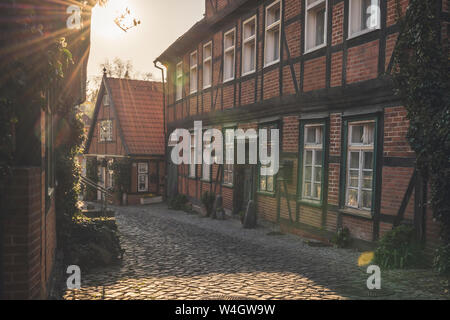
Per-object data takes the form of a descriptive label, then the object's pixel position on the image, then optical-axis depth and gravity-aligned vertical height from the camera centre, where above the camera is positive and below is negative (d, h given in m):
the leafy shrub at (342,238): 8.70 -1.86
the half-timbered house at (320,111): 7.70 +0.86
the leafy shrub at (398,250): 6.94 -1.67
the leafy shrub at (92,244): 7.09 -1.76
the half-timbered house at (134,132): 22.52 +0.67
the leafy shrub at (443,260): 5.98 -1.56
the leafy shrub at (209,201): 15.02 -1.96
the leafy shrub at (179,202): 17.89 -2.42
